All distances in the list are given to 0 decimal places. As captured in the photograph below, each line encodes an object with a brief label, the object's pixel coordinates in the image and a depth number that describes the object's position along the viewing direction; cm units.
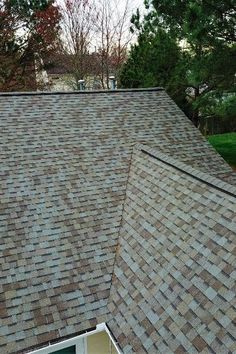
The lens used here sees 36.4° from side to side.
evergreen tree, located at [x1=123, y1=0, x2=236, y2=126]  1384
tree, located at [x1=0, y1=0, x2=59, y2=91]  2425
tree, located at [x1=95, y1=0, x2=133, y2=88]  2808
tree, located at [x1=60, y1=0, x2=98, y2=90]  2730
